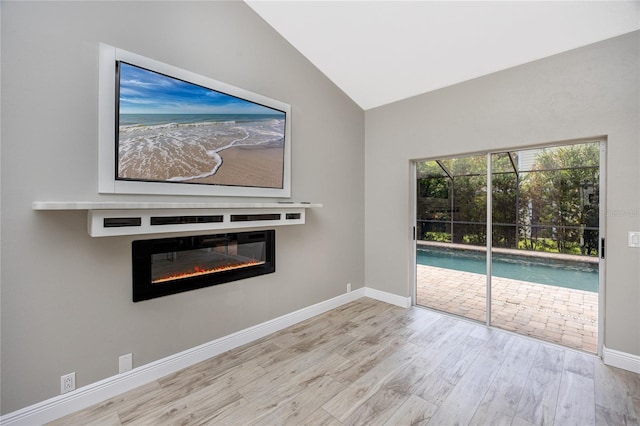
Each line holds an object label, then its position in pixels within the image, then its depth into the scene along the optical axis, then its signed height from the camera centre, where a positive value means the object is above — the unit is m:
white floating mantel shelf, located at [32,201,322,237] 1.86 -0.04
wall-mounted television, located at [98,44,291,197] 2.06 +0.68
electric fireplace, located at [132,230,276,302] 2.23 -0.46
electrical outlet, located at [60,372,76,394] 1.90 -1.19
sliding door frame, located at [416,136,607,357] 2.62 -0.13
